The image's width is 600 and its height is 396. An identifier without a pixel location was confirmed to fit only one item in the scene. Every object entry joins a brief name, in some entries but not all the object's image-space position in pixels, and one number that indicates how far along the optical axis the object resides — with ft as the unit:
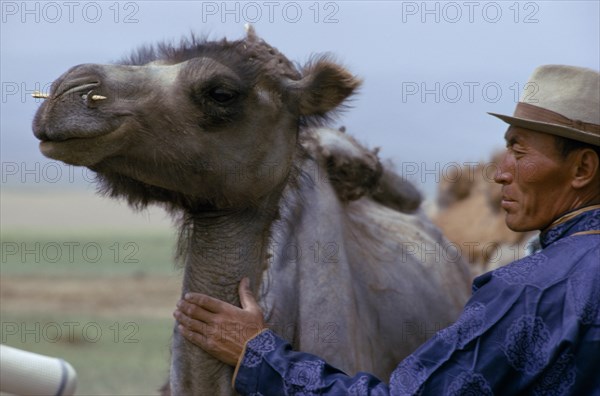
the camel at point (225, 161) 12.47
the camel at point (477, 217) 37.21
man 10.64
